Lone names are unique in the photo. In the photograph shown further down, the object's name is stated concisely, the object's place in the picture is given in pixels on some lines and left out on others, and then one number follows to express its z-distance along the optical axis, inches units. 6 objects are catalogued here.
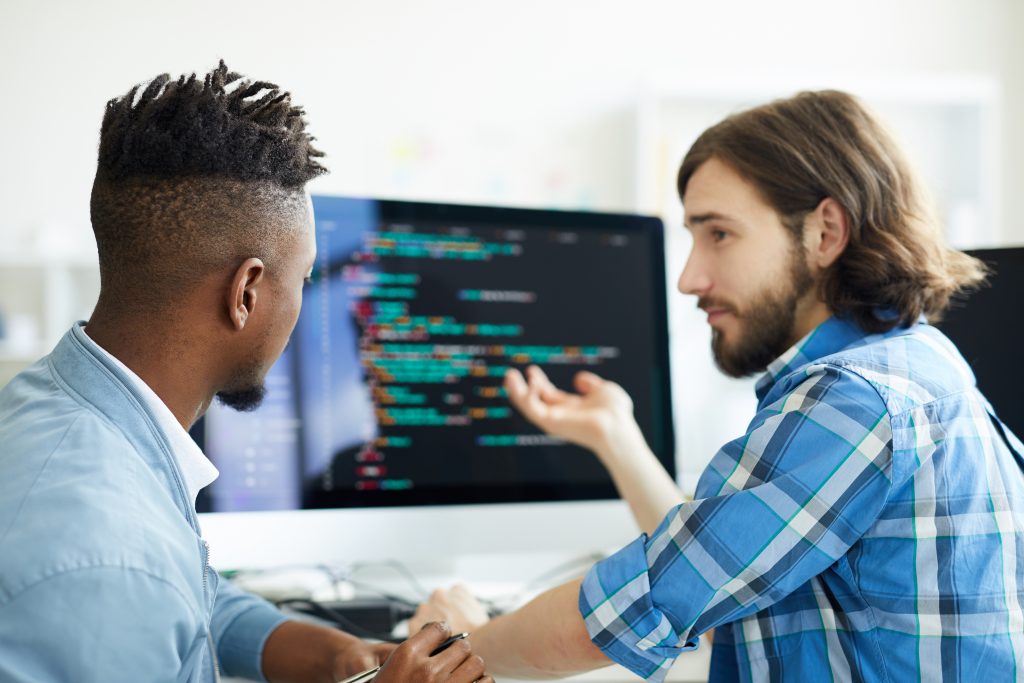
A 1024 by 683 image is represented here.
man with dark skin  21.1
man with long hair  31.5
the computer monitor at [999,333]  47.3
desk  48.4
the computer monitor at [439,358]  46.5
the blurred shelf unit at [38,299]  119.7
